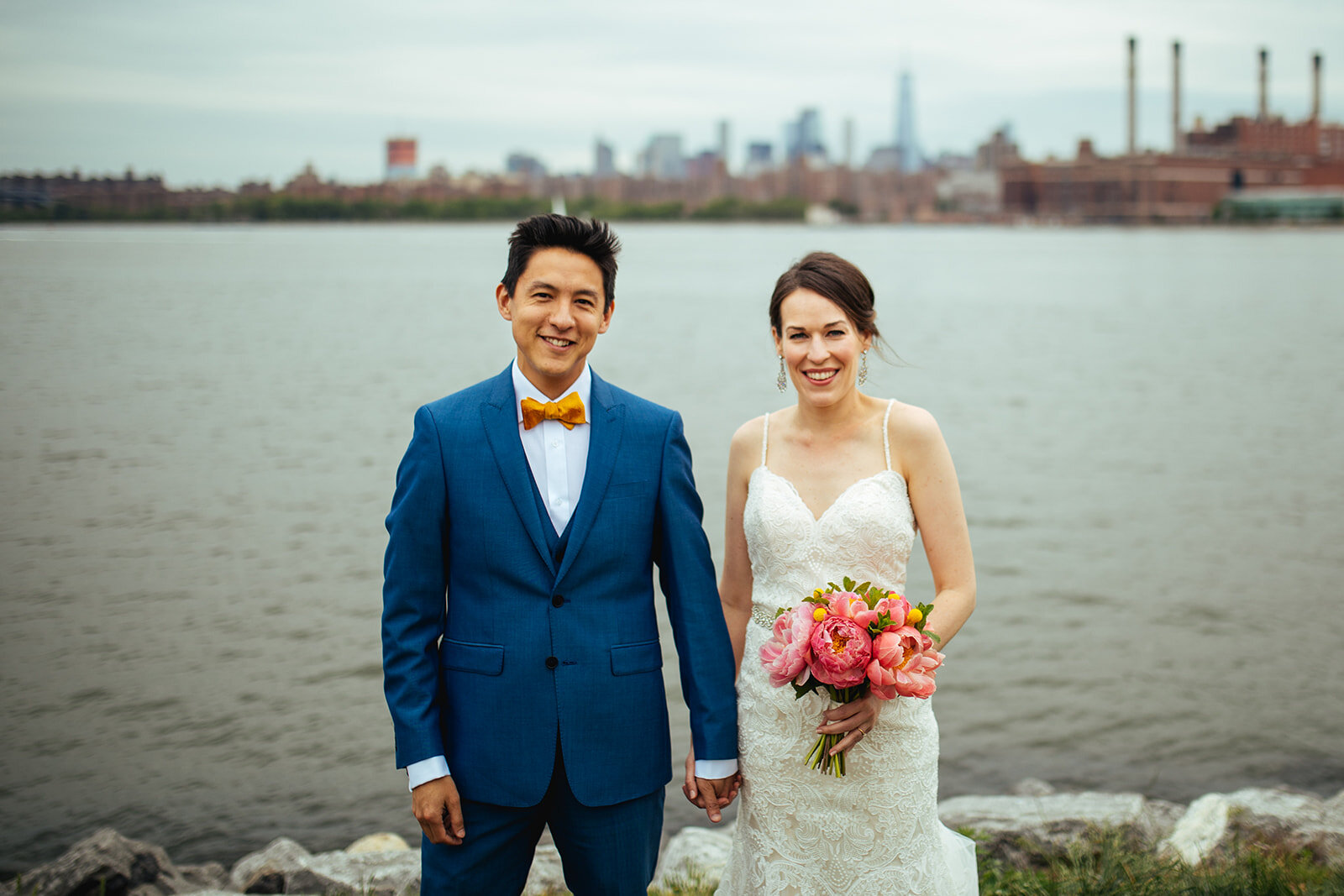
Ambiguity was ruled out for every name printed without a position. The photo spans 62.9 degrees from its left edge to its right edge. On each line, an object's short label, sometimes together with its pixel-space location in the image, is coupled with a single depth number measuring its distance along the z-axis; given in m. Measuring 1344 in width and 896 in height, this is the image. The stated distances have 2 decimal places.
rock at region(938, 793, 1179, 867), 5.40
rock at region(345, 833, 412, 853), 6.78
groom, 3.01
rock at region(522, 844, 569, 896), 5.37
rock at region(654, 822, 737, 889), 5.50
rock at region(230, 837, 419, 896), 5.34
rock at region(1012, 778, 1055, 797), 7.35
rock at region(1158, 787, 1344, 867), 5.48
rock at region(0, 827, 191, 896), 5.39
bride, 3.49
